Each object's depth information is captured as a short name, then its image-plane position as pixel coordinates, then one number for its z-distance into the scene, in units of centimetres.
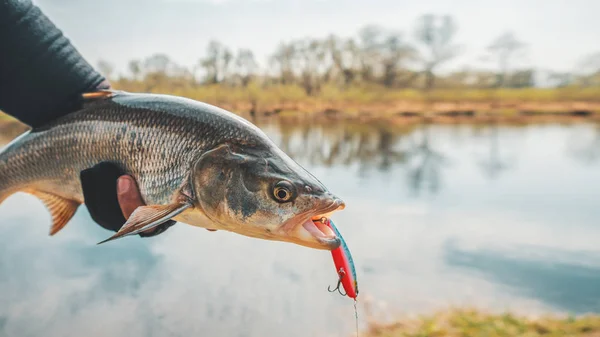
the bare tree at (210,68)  4878
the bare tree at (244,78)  5216
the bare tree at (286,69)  5738
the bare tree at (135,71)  3713
